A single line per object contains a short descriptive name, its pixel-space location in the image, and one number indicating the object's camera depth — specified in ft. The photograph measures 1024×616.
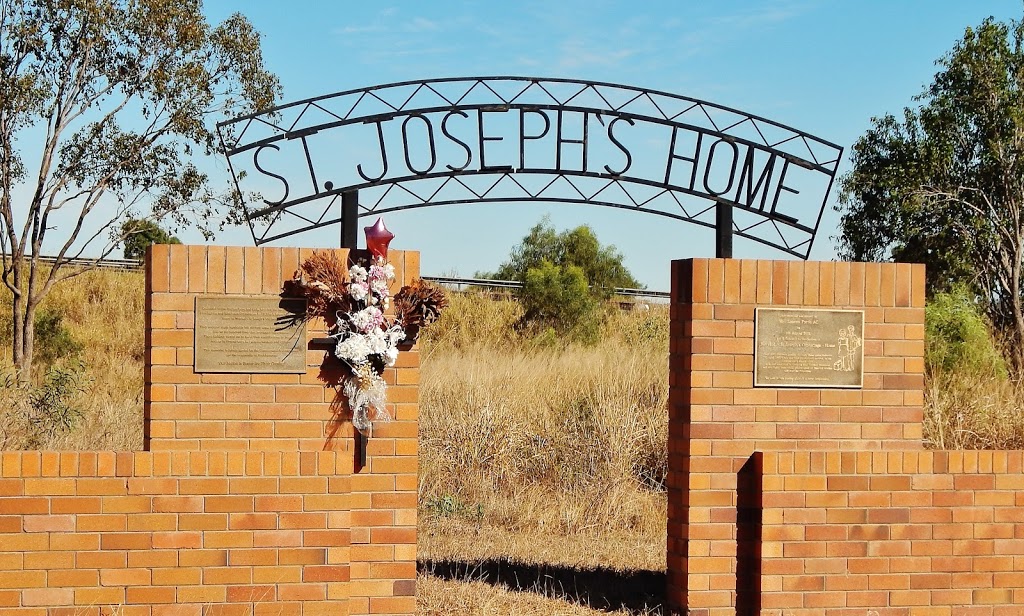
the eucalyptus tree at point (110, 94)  51.49
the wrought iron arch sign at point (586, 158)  22.39
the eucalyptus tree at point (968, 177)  68.74
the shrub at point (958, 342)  41.83
